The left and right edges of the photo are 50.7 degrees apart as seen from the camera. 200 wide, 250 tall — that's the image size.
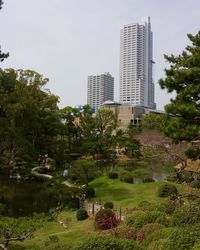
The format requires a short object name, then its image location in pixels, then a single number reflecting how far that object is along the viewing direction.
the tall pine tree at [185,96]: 8.86
